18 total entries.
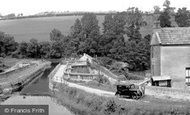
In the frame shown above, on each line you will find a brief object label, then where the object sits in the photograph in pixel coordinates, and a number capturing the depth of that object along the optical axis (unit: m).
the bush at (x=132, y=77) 66.81
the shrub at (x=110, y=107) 30.55
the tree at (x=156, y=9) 177.48
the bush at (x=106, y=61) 87.88
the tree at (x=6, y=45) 131.88
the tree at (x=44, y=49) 131.88
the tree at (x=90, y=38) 110.00
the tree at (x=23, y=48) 130.38
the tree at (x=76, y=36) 117.75
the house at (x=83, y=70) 51.17
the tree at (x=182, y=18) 133.60
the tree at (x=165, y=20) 116.21
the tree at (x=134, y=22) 106.88
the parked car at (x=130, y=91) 31.83
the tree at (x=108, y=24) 115.32
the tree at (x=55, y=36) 141.62
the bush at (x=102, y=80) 46.76
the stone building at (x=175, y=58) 35.81
